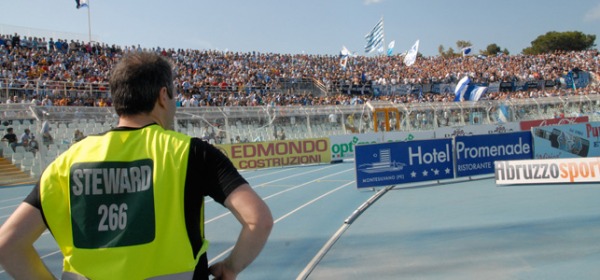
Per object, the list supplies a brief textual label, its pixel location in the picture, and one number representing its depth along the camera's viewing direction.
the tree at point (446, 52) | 113.56
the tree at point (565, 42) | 98.19
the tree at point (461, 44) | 113.44
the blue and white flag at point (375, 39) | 53.78
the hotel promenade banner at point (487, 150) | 14.37
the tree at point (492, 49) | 117.88
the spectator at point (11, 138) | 18.98
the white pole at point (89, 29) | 33.29
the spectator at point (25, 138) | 19.02
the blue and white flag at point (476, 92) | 29.99
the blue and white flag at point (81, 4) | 36.73
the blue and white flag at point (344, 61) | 43.19
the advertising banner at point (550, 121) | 28.41
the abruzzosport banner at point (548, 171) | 12.30
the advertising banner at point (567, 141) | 15.77
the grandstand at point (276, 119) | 19.08
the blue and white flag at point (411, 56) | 42.34
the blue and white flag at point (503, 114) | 31.61
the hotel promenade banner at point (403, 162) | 13.10
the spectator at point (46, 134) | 18.70
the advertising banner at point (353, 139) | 23.44
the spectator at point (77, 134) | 19.30
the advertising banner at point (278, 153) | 21.33
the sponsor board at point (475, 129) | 24.98
